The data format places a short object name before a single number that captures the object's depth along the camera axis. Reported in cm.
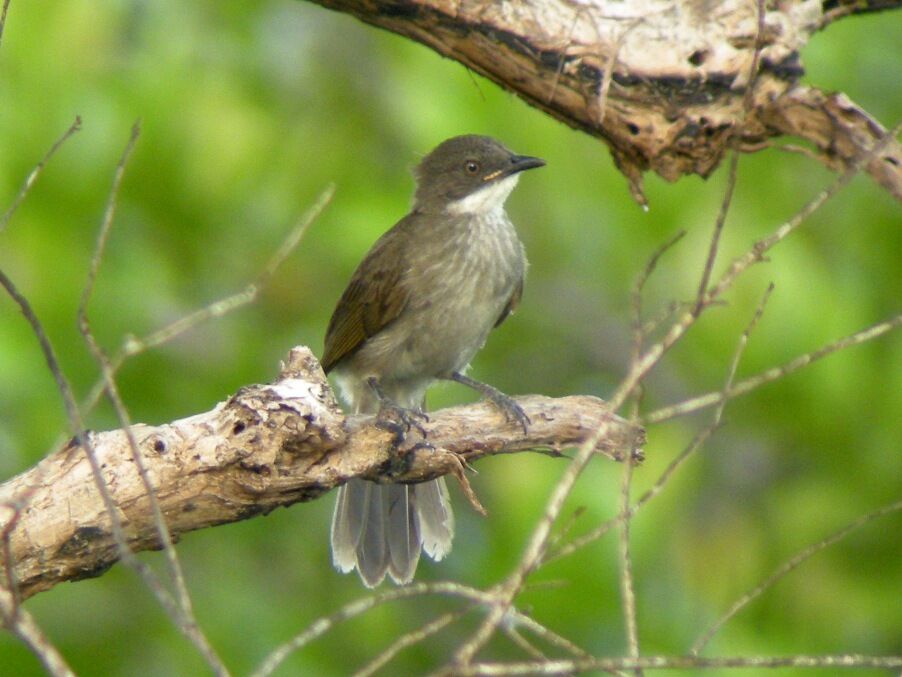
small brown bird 1191
